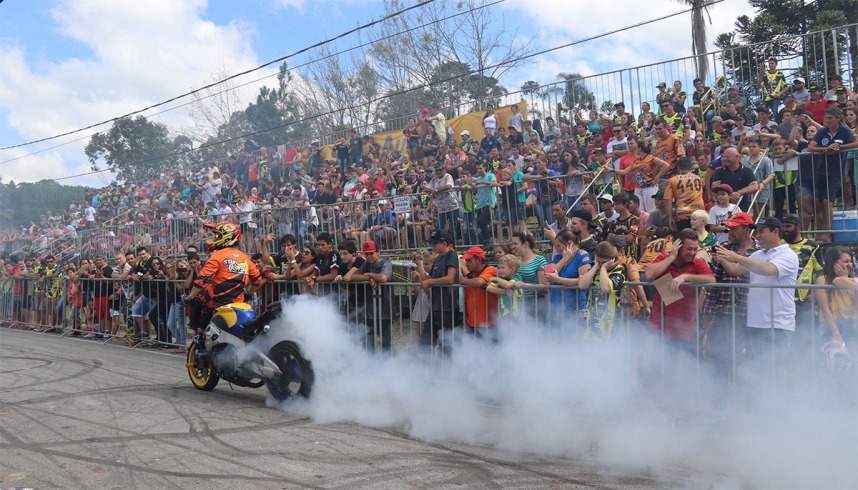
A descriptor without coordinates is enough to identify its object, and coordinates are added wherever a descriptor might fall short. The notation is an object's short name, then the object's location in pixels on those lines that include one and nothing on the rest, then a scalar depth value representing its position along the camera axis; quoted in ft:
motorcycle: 24.47
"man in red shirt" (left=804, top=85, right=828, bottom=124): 39.32
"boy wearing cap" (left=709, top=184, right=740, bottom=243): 30.12
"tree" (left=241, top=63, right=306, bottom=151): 152.25
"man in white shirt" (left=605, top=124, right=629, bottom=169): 42.11
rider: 26.66
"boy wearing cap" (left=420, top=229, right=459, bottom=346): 24.84
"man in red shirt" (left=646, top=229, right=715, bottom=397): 19.08
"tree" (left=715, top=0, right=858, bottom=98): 43.70
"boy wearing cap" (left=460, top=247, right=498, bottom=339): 23.48
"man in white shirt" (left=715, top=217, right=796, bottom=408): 17.85
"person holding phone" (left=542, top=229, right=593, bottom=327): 21.44
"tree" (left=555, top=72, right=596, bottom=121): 57.16
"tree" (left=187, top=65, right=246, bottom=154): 154.40
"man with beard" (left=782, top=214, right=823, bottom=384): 17.37
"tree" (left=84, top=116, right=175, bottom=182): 184.55
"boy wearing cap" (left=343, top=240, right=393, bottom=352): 27.04
